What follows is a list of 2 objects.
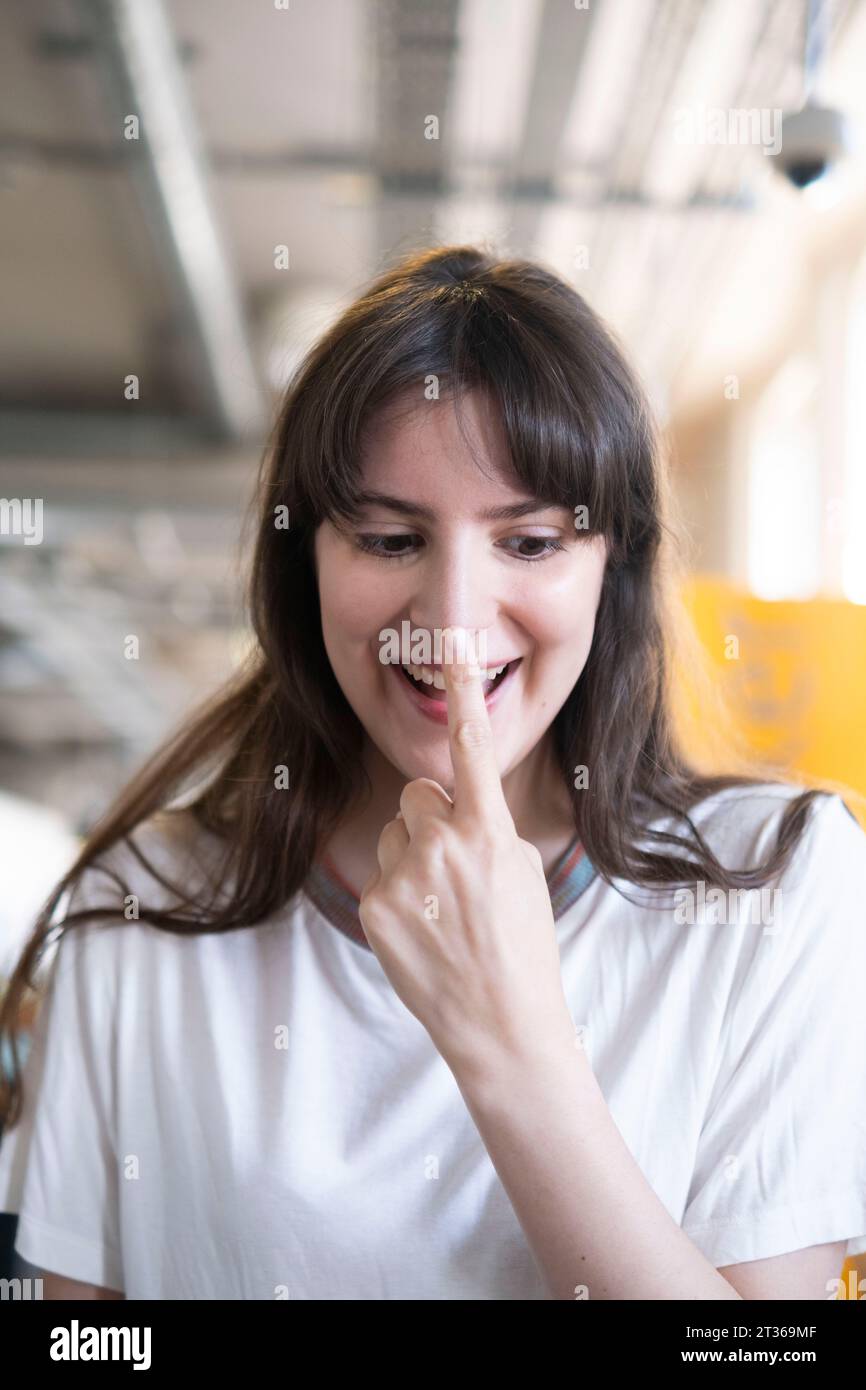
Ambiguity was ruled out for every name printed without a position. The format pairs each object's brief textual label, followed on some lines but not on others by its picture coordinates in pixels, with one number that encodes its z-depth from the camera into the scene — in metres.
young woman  0.81
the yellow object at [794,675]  1.61
